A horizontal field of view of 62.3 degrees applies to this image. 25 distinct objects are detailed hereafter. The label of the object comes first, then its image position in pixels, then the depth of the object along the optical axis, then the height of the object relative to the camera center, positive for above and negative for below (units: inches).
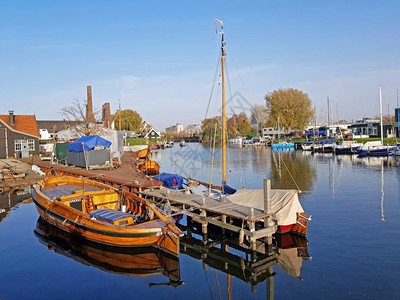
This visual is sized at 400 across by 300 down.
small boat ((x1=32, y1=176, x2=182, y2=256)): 584.1 -150.4
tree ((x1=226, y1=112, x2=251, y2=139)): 5279.5 +185.9
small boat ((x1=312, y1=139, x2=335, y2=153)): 2913.4 -121.9
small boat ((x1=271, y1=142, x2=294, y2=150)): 3538.9 -110.9
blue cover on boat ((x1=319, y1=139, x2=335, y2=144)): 3205.0 -77.0
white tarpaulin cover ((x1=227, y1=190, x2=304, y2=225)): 668.1 -141.1
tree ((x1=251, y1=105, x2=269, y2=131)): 5446.4 +315.3
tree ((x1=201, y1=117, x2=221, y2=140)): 5738.2 +136.7
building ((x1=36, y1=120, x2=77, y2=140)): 3634.4 +195.7
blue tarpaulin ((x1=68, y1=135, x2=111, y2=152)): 1332.4 -2.5
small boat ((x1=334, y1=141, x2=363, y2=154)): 2696.1 -120.9
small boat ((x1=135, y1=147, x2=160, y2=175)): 1425.9 -120.9
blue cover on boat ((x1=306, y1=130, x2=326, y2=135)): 4077.3 +20.8
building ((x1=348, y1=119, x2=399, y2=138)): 3437.5 +19.9
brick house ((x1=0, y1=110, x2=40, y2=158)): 1819.6 +57.2
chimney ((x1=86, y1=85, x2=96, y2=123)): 2741.1 +289.3
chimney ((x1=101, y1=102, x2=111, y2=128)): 3405.5 +316.5
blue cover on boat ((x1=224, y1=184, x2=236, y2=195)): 858.5 -138.2
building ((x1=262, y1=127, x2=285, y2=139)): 4537.4 +49.6
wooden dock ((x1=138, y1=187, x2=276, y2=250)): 613.6 -152.1
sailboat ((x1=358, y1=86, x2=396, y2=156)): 2420.0 -136.1
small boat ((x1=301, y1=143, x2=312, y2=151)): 3261.3 -127.1
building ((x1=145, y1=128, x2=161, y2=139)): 5008.4 +94.6
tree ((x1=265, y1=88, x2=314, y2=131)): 4089.6 +340.5
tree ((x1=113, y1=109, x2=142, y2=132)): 4652.1 +300.5
